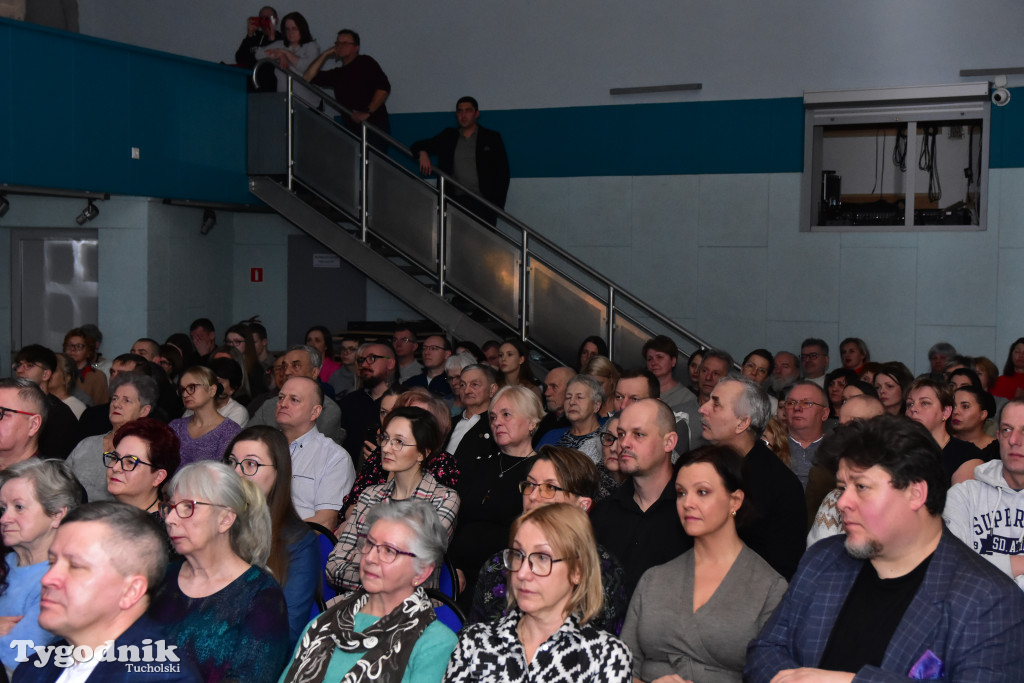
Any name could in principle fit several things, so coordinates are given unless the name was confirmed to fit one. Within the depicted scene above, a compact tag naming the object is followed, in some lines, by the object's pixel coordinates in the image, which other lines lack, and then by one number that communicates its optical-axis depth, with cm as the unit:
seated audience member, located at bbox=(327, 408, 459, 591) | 421
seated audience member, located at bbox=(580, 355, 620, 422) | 644
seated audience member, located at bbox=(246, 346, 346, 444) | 596
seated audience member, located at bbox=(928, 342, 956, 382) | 851
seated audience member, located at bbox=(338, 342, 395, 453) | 649
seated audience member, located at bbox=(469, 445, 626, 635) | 329
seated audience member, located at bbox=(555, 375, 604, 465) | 534
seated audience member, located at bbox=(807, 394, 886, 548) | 356
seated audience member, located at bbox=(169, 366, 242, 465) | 531
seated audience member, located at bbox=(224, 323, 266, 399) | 809
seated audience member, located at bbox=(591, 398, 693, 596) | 364
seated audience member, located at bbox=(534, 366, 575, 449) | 643
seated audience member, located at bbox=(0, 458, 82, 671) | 344
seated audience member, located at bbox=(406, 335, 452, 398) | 771
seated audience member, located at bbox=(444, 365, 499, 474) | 552
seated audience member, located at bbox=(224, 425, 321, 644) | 349
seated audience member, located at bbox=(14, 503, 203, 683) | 267
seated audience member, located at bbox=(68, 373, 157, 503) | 481
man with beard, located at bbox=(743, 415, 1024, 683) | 254
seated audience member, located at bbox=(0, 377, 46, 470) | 456
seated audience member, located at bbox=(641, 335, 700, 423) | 729
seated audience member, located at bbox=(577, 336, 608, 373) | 813
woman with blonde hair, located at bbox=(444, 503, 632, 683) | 283
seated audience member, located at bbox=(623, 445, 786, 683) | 307
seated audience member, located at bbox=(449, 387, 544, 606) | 442
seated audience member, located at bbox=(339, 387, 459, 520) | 447
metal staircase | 876
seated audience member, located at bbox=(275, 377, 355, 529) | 494
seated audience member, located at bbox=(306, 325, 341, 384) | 873
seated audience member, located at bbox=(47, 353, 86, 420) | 621
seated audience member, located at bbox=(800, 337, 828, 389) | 894
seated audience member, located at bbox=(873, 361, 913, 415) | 612
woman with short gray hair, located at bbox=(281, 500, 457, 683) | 295
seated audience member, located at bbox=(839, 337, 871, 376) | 909
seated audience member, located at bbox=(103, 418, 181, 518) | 393
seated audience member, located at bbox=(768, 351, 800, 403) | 875
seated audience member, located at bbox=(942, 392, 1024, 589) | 373
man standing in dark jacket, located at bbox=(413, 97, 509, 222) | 982
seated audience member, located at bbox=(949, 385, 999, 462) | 532
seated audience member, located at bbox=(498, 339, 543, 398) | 731
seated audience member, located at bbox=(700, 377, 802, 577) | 370
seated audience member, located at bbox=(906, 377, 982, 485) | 500
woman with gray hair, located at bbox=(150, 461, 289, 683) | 288
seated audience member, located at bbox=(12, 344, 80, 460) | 541
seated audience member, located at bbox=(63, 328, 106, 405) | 747
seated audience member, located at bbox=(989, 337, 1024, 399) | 816
